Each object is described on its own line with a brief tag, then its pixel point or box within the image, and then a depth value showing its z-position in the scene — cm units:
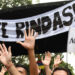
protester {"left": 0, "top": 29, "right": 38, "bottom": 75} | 439
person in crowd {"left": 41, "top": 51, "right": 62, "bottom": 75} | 564
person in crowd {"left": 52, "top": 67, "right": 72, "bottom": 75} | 482
